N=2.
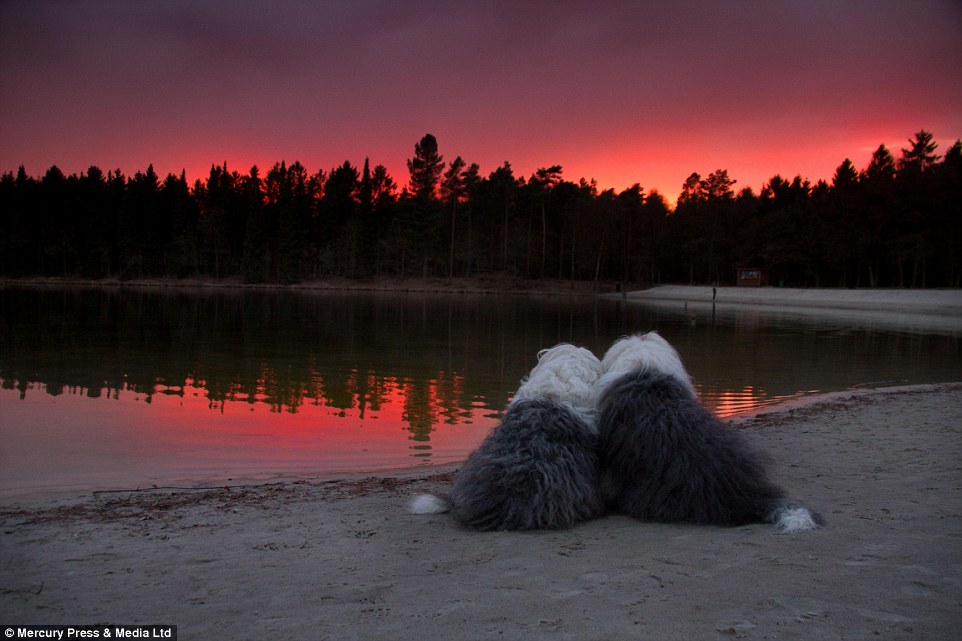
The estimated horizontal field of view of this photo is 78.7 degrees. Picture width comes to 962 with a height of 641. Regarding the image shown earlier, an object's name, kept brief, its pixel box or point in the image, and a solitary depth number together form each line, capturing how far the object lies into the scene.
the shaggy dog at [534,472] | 4.23
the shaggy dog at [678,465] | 4.25
